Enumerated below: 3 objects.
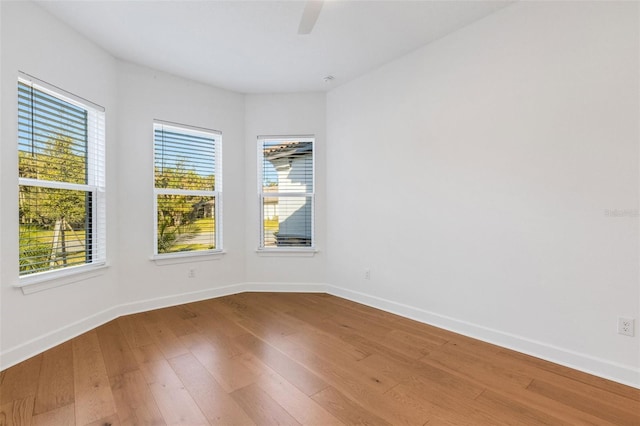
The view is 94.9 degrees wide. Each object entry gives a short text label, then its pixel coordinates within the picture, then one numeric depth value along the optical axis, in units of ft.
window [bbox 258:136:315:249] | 13.76
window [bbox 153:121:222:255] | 11.76
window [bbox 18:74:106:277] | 7.84
